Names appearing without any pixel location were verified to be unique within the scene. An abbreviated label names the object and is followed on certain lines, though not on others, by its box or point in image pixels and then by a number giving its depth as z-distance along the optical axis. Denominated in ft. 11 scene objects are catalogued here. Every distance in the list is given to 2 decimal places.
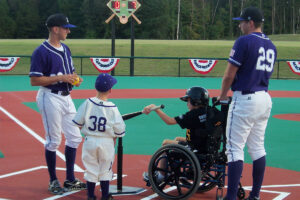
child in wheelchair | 19.06
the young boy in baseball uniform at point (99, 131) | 18.16
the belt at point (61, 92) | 20.82
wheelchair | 18.98
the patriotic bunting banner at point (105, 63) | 86.38
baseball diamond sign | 93.04
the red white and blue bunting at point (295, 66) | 82.58
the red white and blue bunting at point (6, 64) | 83.92
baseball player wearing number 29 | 17.71
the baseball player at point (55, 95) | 20.52
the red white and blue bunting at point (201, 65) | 85.92
